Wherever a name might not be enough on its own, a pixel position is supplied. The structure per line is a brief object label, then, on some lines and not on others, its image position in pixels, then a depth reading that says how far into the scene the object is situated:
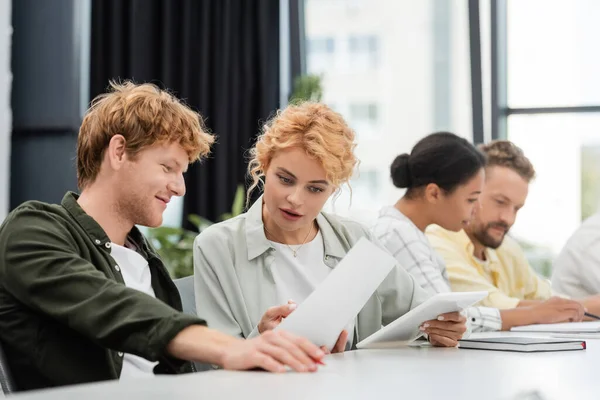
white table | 1.18
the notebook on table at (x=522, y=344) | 1.91
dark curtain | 5.78
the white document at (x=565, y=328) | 2.52
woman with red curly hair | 2.13
